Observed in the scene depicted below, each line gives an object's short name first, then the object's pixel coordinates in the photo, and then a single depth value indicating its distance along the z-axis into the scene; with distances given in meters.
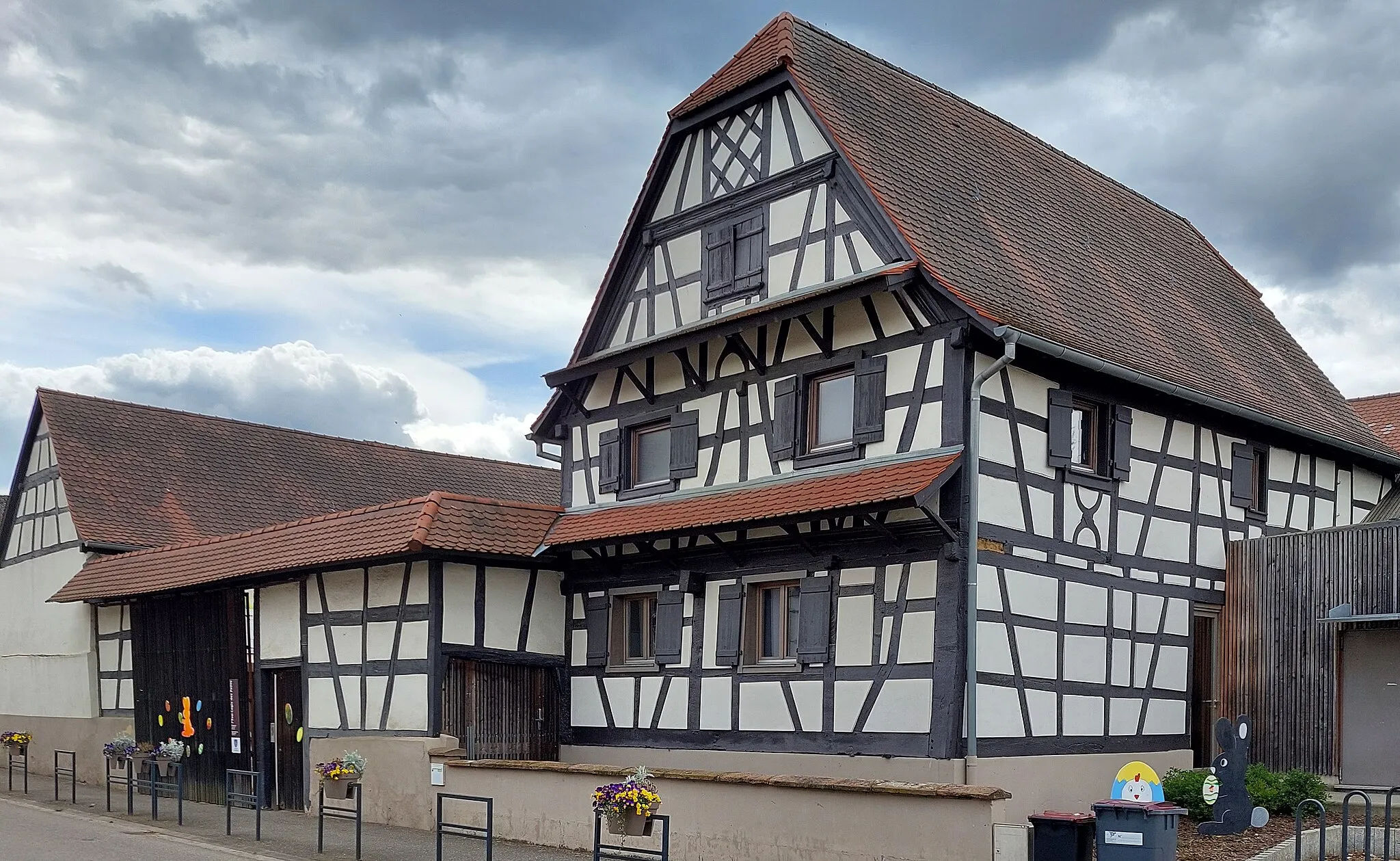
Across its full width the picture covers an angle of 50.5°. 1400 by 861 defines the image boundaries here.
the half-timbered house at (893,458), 16.53
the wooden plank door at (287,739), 21.78
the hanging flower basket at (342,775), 17.48
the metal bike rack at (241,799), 18.22
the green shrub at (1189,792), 16.86
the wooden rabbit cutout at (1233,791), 16.03
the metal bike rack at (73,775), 21.74
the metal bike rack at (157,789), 19.66
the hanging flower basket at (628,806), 13.90
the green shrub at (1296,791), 17.02
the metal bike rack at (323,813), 15.98
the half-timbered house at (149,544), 23.48
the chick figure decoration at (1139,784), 13.27
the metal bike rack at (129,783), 20.86
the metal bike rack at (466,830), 14.53
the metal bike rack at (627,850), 13.02
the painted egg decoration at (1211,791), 16.08
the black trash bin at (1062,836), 13.33
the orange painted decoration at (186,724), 24.27
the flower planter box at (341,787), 17.47
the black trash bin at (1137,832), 13.04
